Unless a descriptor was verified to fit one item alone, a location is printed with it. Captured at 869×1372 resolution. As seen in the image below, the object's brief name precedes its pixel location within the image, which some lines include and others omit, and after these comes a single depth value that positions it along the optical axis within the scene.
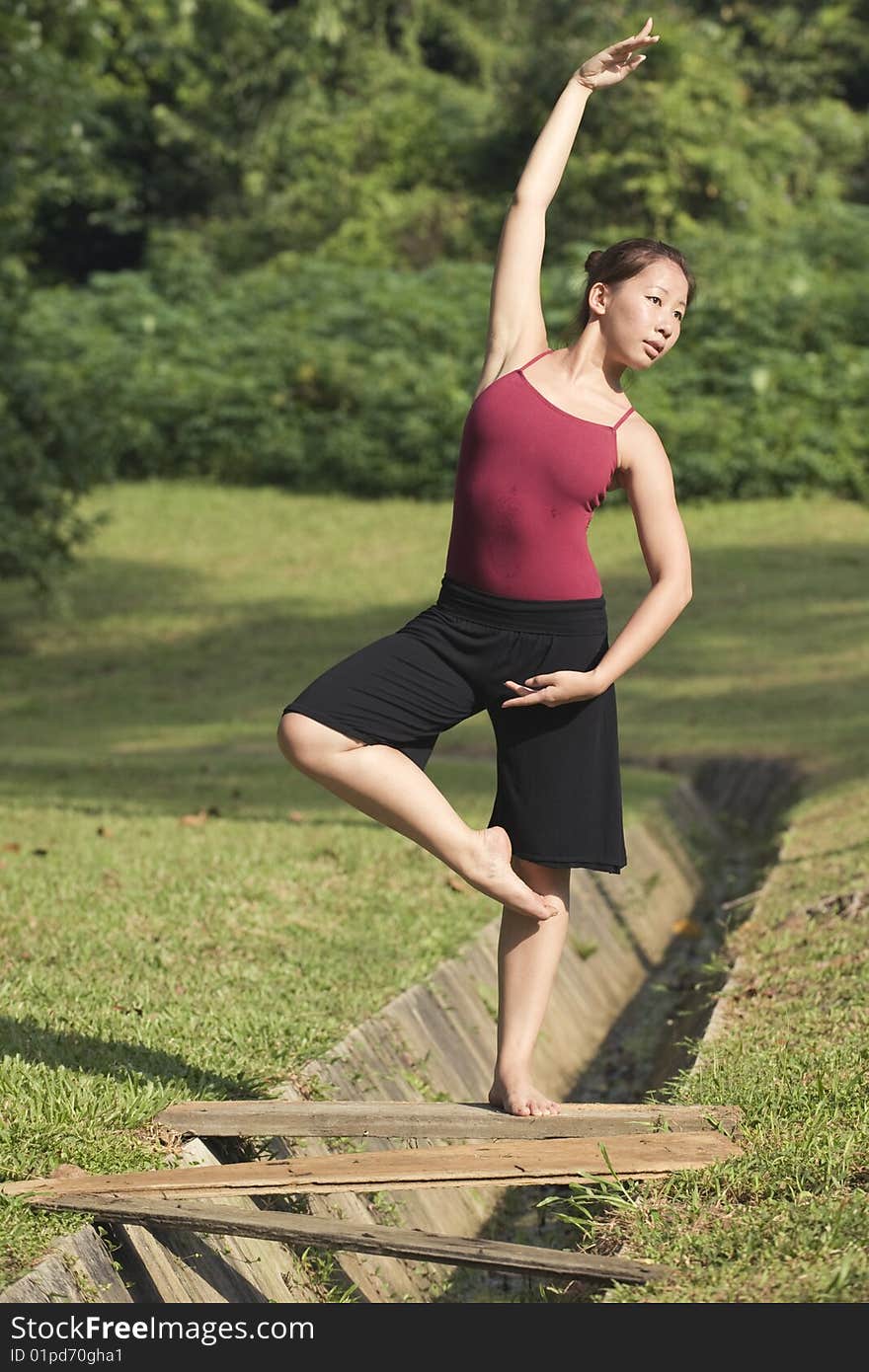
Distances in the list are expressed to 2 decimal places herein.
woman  7.91
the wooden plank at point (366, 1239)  6.68
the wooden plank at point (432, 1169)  7.48
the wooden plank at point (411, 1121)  8.12
